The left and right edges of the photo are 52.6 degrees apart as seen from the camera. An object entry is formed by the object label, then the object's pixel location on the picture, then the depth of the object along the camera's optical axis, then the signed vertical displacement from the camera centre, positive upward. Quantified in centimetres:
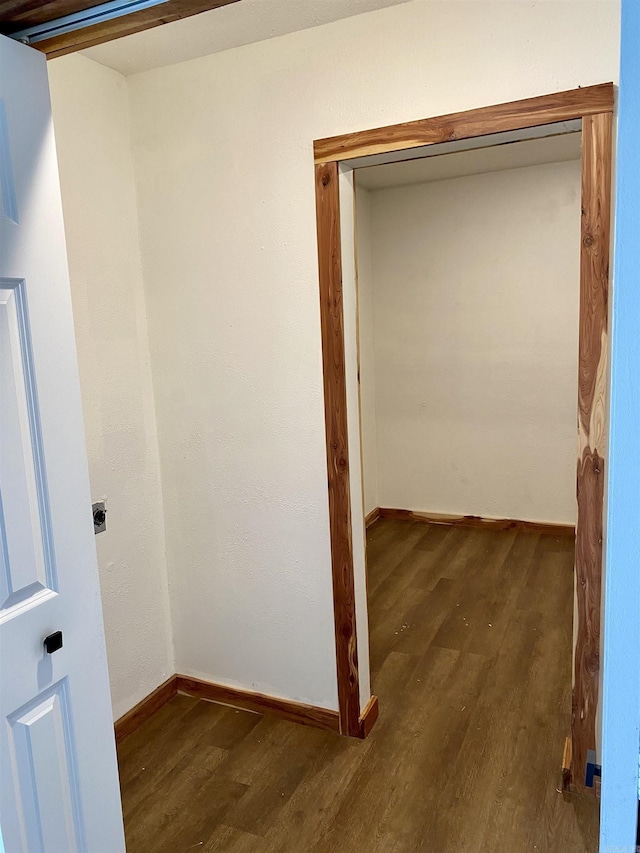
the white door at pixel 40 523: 124 -36
